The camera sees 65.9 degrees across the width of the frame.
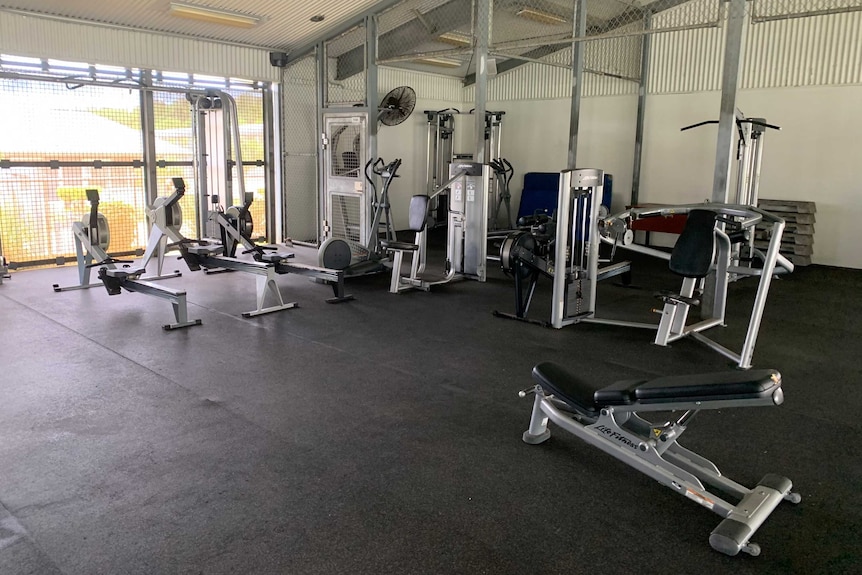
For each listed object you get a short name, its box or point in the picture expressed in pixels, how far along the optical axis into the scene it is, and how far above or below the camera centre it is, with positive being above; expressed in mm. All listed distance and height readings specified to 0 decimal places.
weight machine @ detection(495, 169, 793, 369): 4602 -503
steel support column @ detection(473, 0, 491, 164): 6926 +1312
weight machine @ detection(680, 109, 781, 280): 6488 +312
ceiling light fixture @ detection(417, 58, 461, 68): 10747 +2021
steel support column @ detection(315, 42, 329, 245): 8742 +1256
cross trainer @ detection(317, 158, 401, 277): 6863 -698
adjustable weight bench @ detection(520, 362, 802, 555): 2373 -1014
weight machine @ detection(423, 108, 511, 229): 11177 +636
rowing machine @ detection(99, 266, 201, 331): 5258 -878
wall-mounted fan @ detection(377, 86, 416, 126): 8203 +988
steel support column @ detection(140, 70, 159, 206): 8219 +506
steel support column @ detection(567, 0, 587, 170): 8609 +1219
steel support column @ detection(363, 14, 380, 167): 7973 +1262
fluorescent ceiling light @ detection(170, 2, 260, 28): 7078 +1831
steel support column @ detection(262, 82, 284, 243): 9516 +118
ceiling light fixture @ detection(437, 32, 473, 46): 9184 +2083
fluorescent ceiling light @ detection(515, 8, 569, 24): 8523 +2259
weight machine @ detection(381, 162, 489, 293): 6742 -505
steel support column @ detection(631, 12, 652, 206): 9680 +1121
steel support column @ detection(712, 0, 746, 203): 5266 +759
